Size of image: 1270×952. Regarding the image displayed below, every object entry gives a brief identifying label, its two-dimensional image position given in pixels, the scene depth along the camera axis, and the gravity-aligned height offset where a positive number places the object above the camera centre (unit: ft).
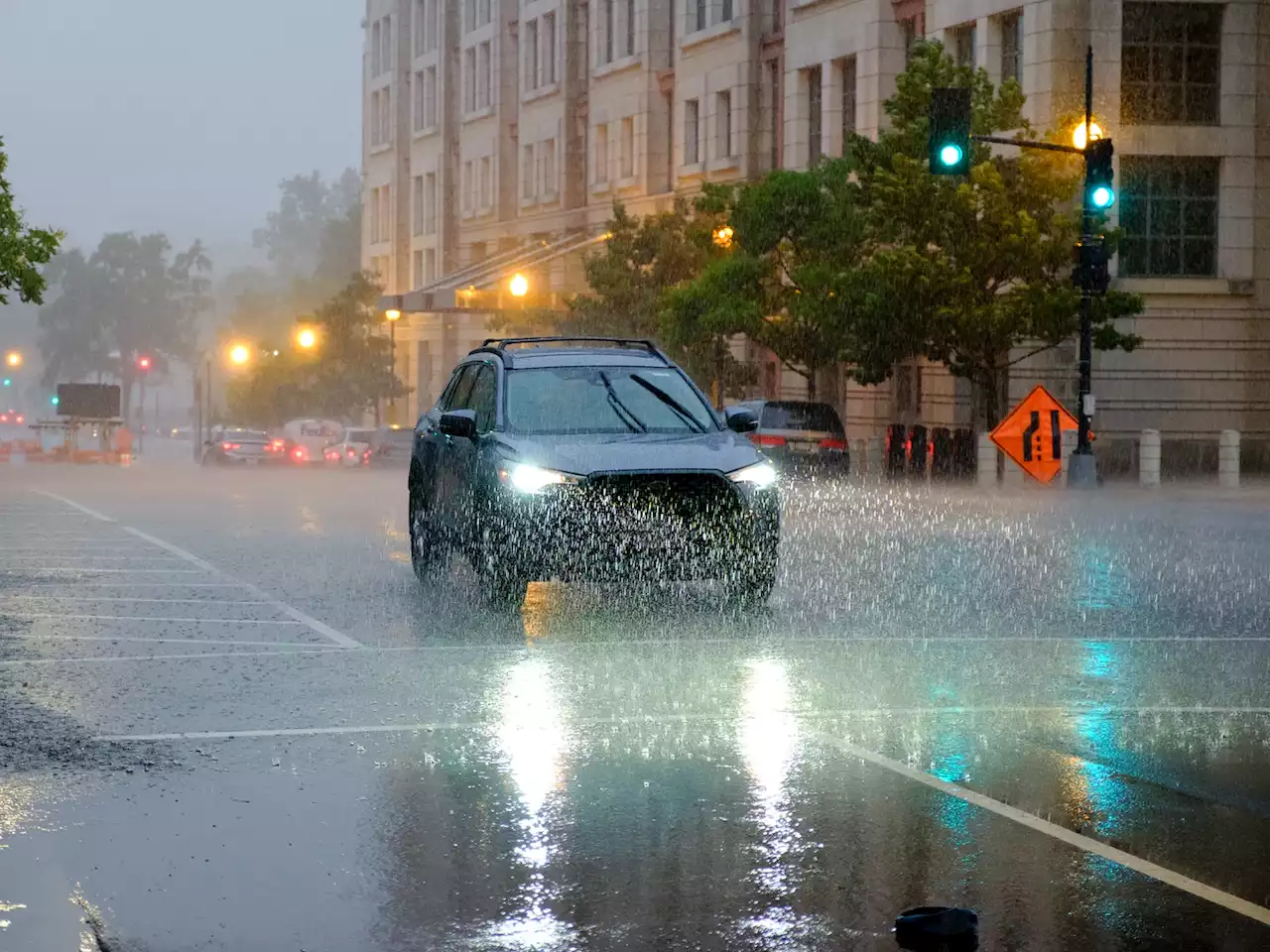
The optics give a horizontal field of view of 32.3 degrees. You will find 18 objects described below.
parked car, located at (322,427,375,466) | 227.40 -3.67
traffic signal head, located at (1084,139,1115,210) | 106.63 +12.13
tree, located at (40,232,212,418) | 638.12 +30.27
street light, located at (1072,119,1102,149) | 129.47 +17.92
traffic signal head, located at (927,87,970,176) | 95.25 +12.51
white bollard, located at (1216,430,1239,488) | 127.44 -2.13
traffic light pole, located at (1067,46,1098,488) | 113.39 +1.50
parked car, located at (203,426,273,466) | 221.05 -3.61
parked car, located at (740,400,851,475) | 132.67 -1.10
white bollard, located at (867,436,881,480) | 154.40 -2.65
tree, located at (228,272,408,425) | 291.79 +7.94
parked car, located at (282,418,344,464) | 237.45 -2.82
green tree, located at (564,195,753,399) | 176.76 +12.47
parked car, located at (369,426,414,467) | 200.44 -3.12
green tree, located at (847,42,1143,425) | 131.75 +11.61
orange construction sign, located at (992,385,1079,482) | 100.12 -0.68
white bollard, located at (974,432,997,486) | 131.28 -2.41
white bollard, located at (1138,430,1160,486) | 126.21 -2.16
